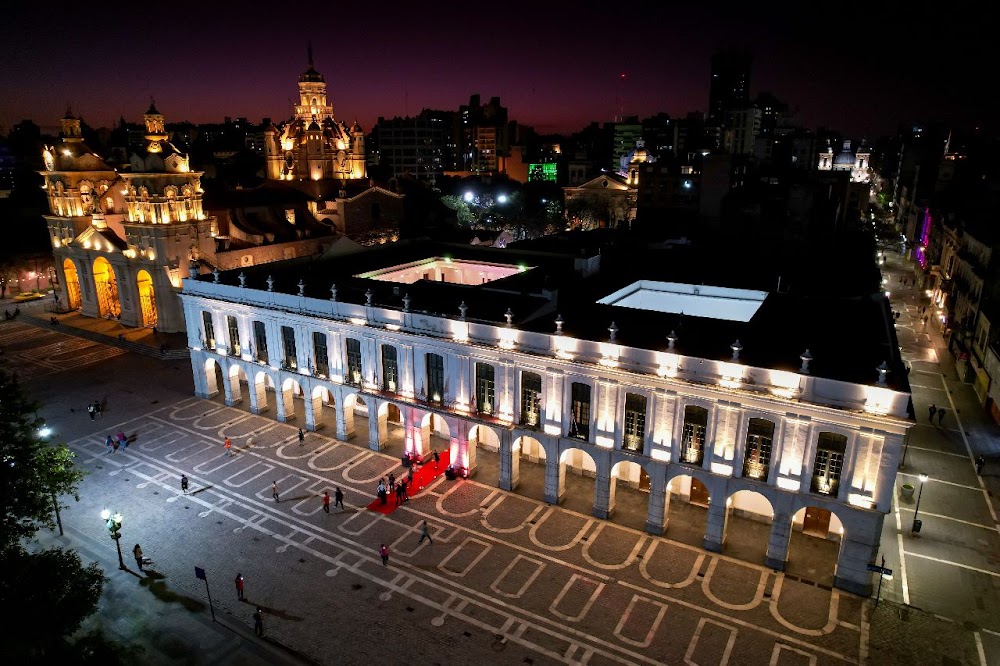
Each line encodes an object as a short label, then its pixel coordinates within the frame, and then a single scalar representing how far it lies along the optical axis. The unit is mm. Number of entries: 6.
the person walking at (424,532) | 37956
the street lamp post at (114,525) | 34947
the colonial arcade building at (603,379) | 33125
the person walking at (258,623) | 30609
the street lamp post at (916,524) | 38281
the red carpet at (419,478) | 41688
